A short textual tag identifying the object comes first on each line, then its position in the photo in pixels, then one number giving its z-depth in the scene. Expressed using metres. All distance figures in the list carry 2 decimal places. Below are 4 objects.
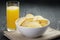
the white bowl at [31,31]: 0.66
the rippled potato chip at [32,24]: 0.67
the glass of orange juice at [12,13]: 0.84
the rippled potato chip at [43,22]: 0.69
